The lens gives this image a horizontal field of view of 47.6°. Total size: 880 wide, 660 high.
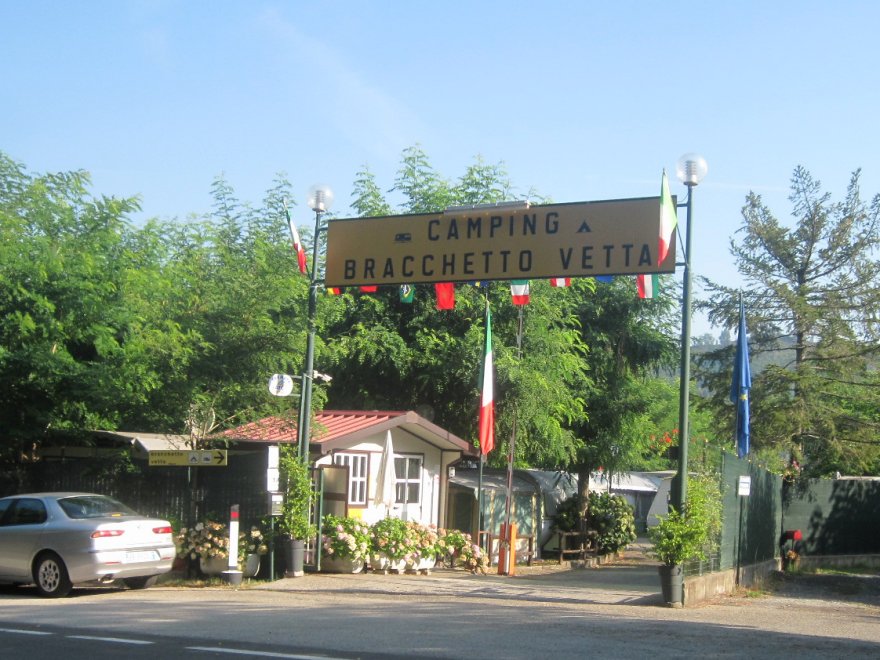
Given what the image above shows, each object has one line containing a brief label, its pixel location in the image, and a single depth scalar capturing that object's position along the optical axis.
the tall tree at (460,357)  21.97
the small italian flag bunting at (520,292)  18.70
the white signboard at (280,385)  15.84
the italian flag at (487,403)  19.06
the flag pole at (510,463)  19.62
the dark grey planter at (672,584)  13.56
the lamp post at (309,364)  16.42
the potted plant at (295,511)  16.11
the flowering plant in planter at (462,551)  19.48
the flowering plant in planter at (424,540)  18.22
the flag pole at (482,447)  19.11
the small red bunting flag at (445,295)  17.70
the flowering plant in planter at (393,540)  17.73
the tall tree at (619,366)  25.09
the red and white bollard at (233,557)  15.48
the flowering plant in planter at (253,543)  16.17
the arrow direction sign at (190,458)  16.06
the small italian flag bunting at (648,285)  15.53
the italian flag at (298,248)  17.44
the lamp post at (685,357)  13.93
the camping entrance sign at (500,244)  14.47
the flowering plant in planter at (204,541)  16.06
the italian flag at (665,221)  14.21
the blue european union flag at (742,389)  17.56
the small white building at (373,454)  18.20
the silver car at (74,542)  13.78
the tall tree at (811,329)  23.47
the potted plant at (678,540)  13.52
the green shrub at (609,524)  26.22
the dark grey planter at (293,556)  16.25
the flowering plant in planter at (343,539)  17.12
